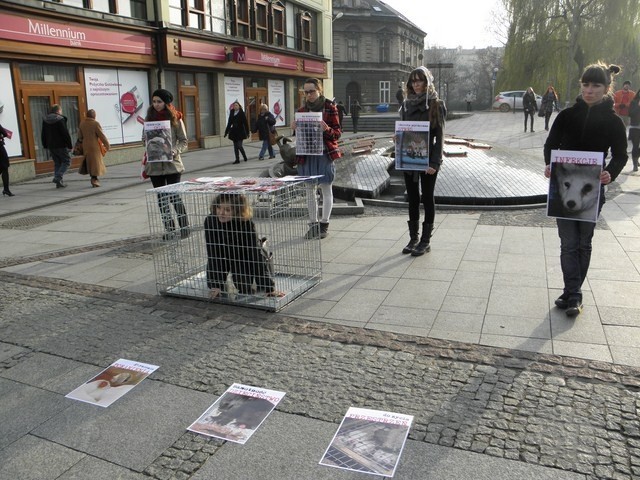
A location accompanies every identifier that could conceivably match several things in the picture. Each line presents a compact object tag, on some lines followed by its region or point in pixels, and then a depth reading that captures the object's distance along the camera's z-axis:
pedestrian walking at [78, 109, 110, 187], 13.29
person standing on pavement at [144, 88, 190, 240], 7.24
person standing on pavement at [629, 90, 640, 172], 13.16
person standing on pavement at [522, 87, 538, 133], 25.44
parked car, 38.07
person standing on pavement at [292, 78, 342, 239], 6.89
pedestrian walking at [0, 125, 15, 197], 11.73
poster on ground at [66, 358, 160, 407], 3.54
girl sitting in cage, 4.82
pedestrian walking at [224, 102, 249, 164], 17.69
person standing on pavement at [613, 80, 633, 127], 15.58
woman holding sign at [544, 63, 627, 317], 4.33
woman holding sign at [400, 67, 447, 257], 6.09
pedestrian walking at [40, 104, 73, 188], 13.35
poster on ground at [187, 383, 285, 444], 3.12
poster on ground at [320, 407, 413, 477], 2.79
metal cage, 4.89
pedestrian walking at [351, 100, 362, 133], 32.28
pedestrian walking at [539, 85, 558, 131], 25.14
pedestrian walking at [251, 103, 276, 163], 18.22
